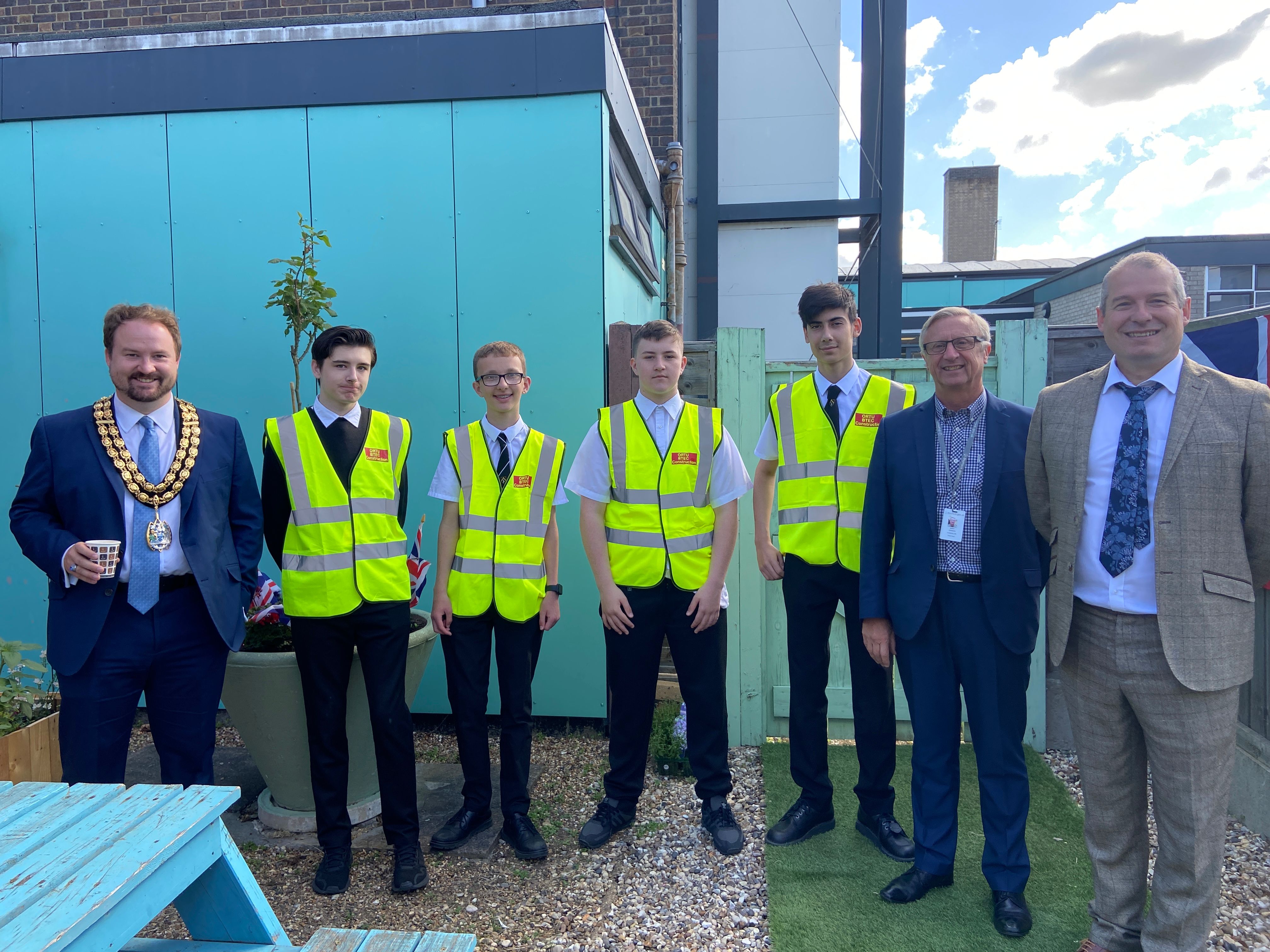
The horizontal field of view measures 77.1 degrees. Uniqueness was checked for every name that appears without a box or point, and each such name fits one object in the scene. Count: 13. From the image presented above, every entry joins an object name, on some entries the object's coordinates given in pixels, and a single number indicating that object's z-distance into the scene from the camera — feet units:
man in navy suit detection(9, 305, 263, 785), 8.95
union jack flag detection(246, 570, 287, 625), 11.80
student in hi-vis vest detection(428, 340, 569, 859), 10.76
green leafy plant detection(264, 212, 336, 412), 12.57
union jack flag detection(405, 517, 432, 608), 11.98
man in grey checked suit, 7.55
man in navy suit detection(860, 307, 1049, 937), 8.95
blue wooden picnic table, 4.94
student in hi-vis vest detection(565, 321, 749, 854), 10.66
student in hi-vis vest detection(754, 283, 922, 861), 10.48
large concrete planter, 11.03
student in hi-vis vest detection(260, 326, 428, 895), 10.05
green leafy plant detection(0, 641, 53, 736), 11.54
